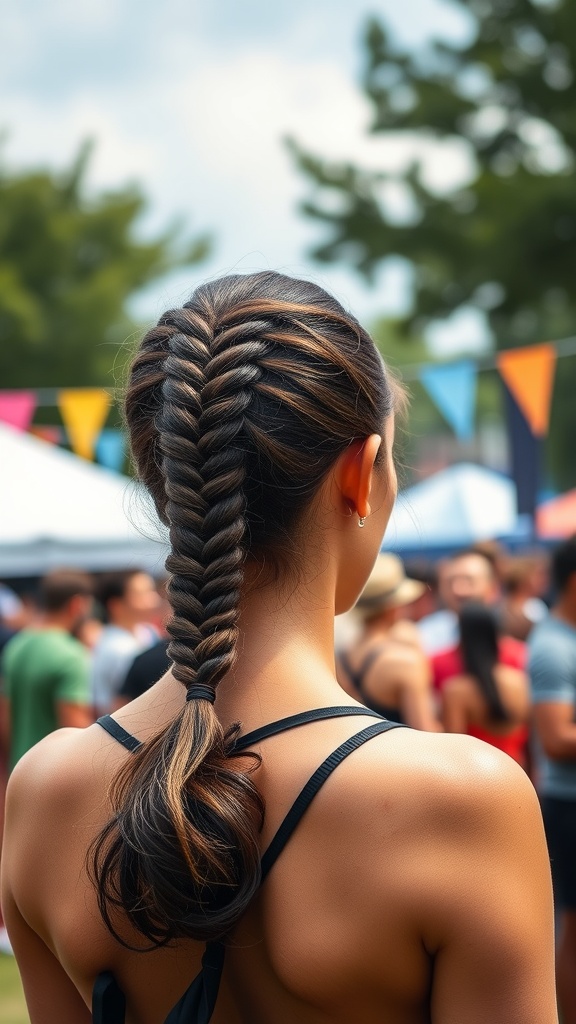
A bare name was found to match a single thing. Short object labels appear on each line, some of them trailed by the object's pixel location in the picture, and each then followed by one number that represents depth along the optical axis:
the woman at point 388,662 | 4.44
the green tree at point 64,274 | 24.89
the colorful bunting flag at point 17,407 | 8.58
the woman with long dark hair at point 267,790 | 1.03
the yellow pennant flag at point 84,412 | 8.61
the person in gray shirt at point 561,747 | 3.93
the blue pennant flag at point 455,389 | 8.44
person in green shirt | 5.05
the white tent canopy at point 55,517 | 7.28
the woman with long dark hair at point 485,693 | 4.45
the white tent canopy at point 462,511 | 9.02
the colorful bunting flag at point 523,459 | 8.16
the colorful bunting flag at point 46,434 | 14.40
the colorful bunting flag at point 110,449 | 11.81
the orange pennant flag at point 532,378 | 7.79
